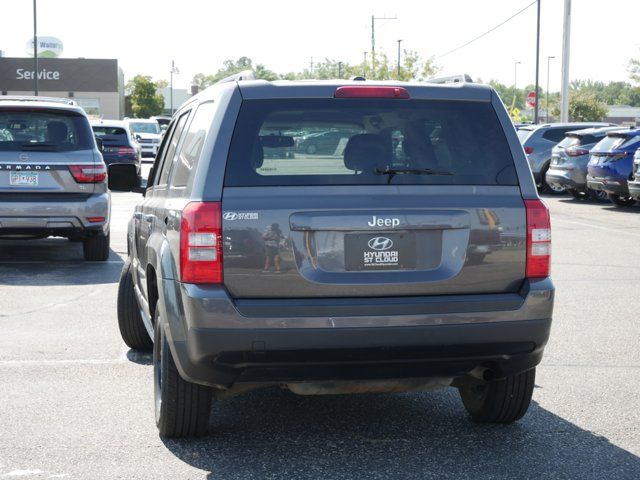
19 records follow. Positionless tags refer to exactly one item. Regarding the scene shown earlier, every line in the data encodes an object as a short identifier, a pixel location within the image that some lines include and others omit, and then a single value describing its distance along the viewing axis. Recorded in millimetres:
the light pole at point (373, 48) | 82750
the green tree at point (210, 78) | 160762
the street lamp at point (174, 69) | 99875
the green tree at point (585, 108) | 104575
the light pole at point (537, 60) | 46647
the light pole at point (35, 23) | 45062
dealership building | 80562
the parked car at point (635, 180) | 18844
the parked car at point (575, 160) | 23250
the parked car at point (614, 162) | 20375
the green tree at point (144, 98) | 100312
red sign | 52894
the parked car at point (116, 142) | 27812
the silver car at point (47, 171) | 11266
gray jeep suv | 4531
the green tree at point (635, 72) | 67188
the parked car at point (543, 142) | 26688
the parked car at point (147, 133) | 44781
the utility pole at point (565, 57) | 38312
